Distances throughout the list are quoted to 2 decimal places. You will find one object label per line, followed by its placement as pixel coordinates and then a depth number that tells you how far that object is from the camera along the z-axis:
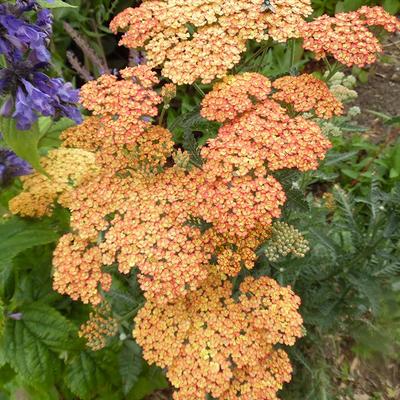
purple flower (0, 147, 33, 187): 0.34
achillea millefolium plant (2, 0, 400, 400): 0.28
